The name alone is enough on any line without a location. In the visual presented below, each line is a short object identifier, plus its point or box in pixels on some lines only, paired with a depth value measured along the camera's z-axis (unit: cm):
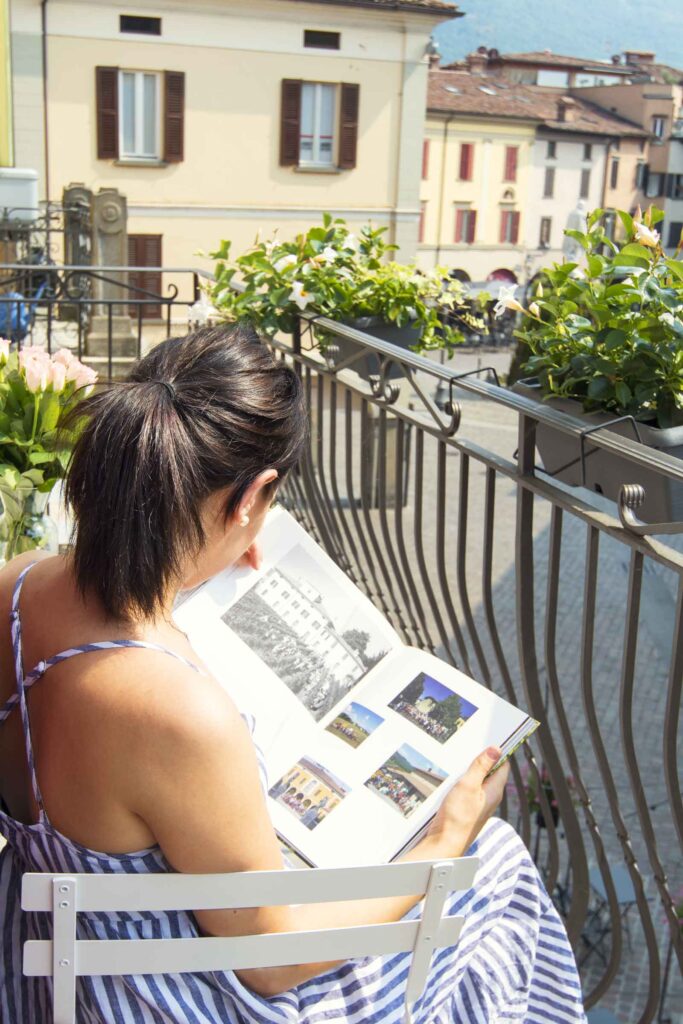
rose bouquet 193
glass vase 194
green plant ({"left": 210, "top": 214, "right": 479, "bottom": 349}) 346
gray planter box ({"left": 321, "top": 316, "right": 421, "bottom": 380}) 338
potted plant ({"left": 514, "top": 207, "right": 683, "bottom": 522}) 187
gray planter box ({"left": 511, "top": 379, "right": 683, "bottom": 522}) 176
